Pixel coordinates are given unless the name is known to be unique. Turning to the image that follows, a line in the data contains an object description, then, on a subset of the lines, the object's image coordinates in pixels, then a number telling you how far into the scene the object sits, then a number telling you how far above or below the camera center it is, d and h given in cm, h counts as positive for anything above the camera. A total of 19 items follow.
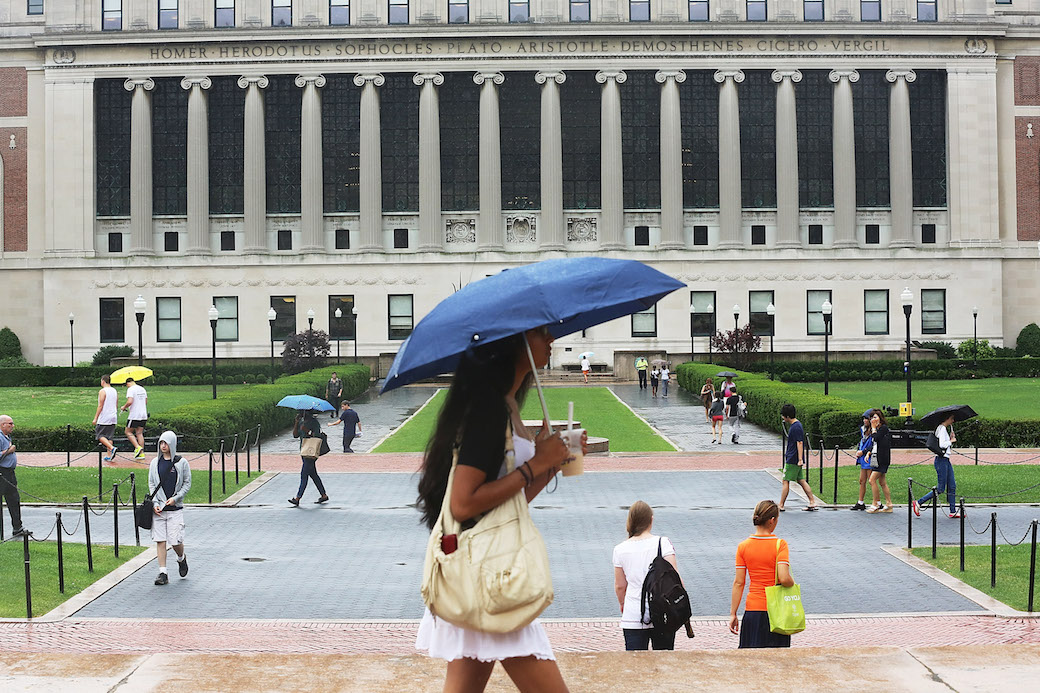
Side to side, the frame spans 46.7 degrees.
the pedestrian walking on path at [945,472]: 2155 -214
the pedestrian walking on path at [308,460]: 2405 -198
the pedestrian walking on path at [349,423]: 3356 -173
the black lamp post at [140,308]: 4467 +211
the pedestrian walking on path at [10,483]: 1972 -194
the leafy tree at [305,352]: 5862 +49
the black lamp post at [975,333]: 6425 +119
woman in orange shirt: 1032 -187
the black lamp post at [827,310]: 4581 +176
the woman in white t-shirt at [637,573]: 988 -183
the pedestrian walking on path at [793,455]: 2280 -189
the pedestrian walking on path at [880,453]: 2181 -179
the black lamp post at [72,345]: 6959 +117
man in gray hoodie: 1686 -185
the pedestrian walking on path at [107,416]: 3045 -131
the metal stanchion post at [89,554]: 1712 -273
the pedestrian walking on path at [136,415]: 3147 -134
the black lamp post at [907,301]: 4097 +185
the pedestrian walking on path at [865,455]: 2216 -185
